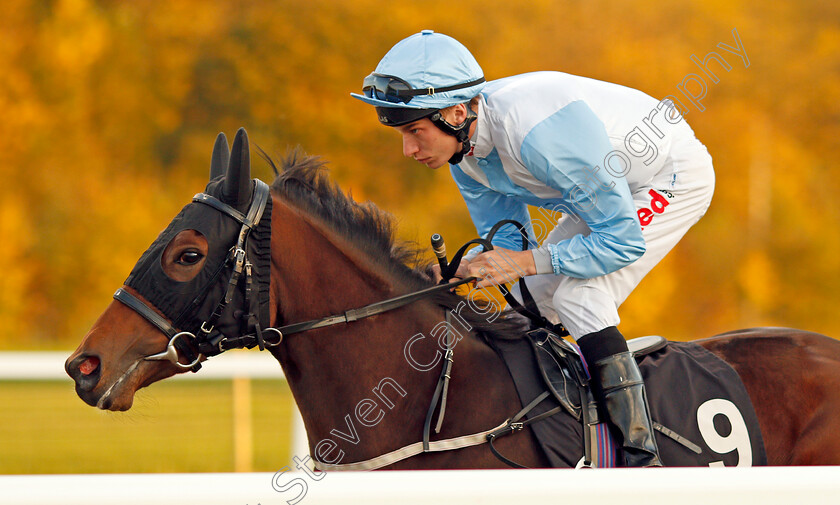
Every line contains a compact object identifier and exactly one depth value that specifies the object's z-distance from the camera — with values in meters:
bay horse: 21.34
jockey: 21.47
